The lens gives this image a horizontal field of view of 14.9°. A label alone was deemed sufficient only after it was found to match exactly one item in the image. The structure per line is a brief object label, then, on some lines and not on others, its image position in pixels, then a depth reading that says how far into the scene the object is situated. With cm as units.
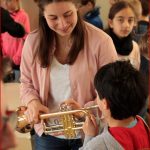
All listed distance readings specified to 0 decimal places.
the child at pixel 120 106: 217
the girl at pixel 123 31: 266
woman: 250
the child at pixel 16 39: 232
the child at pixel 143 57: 229
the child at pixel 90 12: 249
